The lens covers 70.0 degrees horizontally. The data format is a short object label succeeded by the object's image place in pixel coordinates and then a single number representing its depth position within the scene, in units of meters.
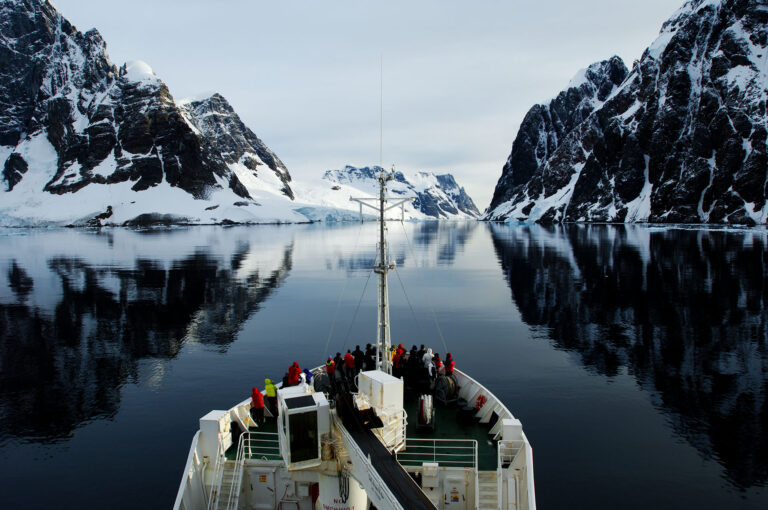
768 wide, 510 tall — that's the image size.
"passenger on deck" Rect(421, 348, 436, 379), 25.69
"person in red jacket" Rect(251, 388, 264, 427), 22.28
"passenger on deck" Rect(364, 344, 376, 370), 26.28
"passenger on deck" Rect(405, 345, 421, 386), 25.44
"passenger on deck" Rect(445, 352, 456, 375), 25.41
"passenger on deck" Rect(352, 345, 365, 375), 26.52
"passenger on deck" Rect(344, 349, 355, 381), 25.91
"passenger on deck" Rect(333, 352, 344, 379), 25.36
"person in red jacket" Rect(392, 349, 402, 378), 25.58
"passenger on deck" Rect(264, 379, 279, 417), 22.84
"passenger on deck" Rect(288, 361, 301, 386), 23.44
